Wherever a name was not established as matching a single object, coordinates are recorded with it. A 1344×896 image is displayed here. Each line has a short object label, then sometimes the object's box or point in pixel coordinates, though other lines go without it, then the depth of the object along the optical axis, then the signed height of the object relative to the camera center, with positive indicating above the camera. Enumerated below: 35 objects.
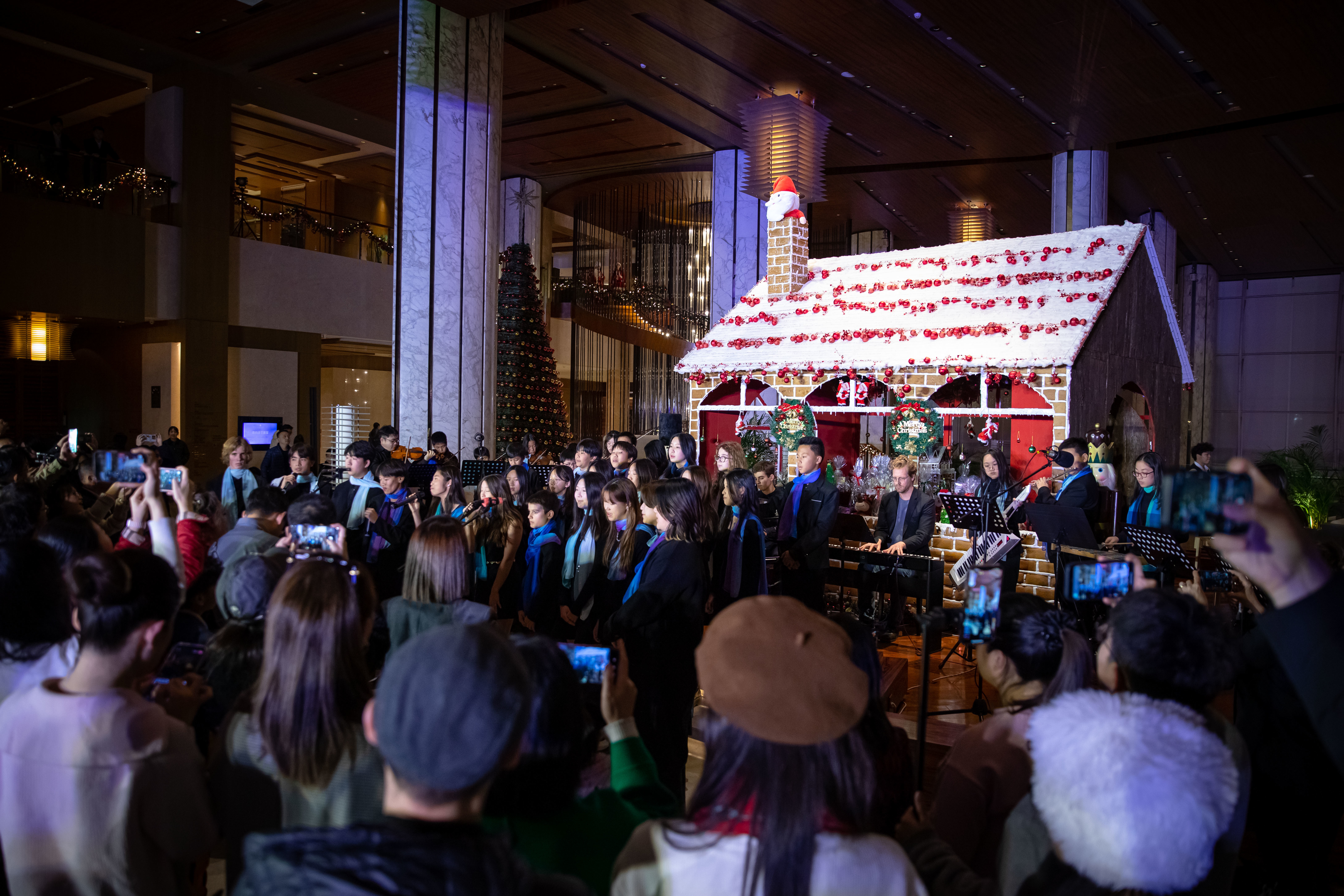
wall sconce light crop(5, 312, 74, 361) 15.40 +1.53
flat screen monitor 14.99 -0.03
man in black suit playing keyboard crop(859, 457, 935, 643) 7.40 -0.81
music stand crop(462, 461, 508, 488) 8.75 -0.39
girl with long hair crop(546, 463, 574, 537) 6.46 -0.37
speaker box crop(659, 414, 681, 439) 10.36 +0.11
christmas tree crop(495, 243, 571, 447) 12.88 +1.01
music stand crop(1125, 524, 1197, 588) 5.20 -0.65
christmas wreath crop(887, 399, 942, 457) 9.31 +0.12
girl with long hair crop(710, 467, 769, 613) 5.47 -0.77
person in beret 1.50 -0.62
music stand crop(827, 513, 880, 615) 8.41 -0.87
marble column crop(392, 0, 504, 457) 10.85 +2.68
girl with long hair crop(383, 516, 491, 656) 3.35 -0.59
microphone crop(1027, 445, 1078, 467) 7.57 -0.15
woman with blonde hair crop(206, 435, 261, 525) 6.52 -0.40
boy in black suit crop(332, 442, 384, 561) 5.79 -0.45
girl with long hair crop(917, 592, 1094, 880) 2.22 -0.76
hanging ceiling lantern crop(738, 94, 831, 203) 13.38 +4.44
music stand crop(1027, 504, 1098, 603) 6.54 -0.64
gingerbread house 9.05 +1.09
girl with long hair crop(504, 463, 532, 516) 6.24 -0.37
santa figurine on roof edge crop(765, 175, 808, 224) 11.73 +3.13
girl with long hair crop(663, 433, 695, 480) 7.41 -0.13
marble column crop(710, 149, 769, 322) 16.41 +3.68
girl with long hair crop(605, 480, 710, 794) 4.03 -0.85
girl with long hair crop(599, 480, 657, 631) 4.81 -0.59
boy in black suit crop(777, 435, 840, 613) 6.86 -0.80
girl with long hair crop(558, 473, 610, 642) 5.08 -0.77
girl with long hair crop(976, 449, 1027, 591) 7.86 -0.42
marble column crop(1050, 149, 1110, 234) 14.64 +4.17
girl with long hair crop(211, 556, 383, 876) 1.96 -0.66
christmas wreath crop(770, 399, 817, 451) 10.23 +0.13
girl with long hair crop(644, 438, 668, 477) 8.25 -0.18
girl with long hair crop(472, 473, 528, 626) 5.42 -0.75
